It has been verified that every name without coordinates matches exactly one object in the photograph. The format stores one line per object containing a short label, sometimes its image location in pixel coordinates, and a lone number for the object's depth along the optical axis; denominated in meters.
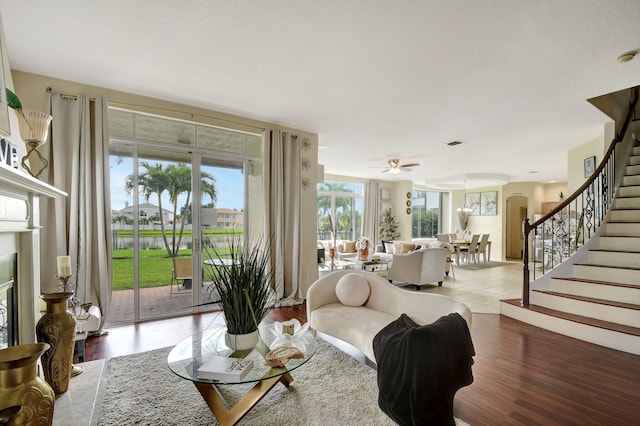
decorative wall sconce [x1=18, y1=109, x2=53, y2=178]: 2.06
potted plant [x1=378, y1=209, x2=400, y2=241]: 9.77
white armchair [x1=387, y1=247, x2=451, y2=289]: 5.47
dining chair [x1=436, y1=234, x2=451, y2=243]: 9.07
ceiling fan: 6.53
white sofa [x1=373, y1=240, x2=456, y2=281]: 6.58
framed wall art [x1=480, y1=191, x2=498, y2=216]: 10.48
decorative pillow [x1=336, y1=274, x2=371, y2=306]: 3.02
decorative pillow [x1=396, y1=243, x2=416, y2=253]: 7.15
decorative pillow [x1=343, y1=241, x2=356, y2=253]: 7.92
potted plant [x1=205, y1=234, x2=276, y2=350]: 1.90
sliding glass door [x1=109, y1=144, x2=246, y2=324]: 3.63
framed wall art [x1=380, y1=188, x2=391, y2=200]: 9.86
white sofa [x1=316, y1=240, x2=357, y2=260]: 7.40
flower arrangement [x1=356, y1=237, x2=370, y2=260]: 6.04
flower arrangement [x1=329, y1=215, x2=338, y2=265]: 4.95
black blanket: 1.42
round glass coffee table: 1.71
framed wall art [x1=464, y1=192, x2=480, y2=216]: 11.01
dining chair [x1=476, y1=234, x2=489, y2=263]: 8.80
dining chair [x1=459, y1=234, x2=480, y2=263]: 8.49
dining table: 8.42
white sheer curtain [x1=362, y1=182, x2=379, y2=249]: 9.45
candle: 2.29
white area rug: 1.88
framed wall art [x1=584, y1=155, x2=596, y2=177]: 5.09
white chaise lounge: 2.41
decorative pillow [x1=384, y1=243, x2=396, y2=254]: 7.92
